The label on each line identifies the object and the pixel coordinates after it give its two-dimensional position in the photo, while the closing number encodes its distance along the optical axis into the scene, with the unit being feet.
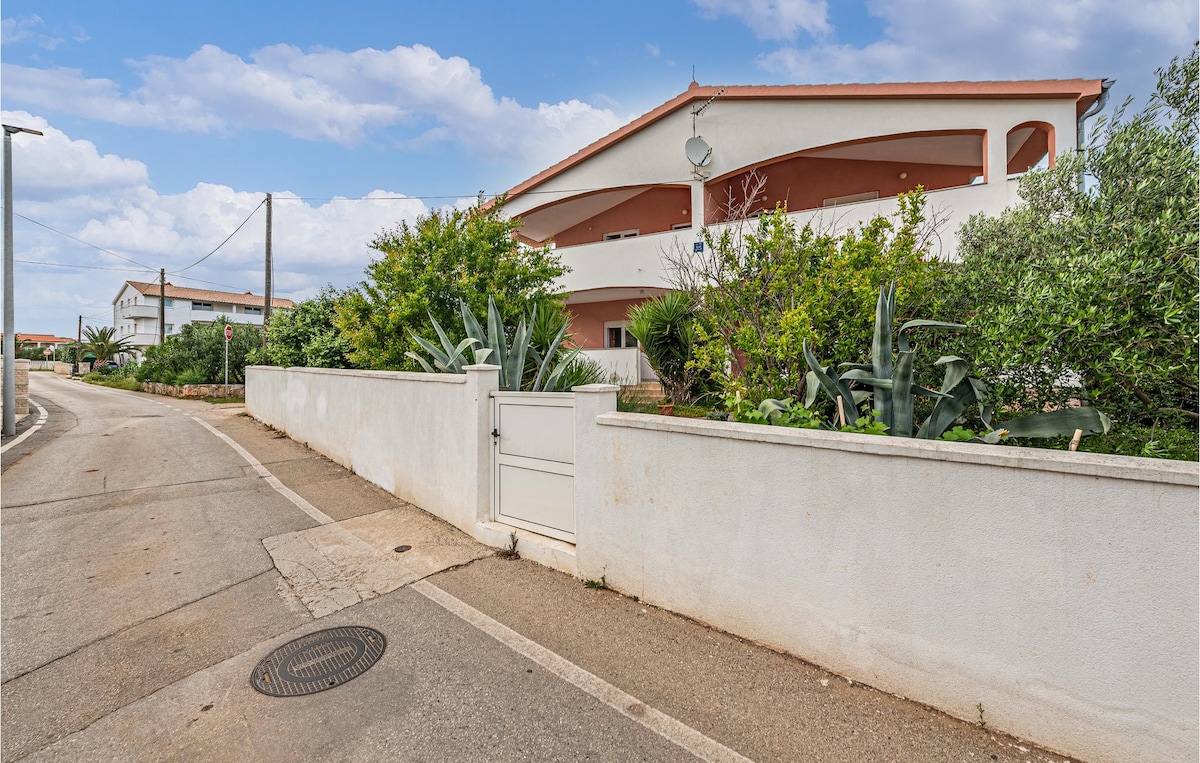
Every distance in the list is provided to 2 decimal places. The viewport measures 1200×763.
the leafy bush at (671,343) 29.45
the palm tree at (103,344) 137.49
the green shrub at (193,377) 69.05
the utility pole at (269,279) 64.26
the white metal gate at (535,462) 14.70
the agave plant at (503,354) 19.71
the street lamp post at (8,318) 37.73
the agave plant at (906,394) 11.59
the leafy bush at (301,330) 40.63
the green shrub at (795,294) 16.06
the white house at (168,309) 151.84
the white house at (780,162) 30.86
